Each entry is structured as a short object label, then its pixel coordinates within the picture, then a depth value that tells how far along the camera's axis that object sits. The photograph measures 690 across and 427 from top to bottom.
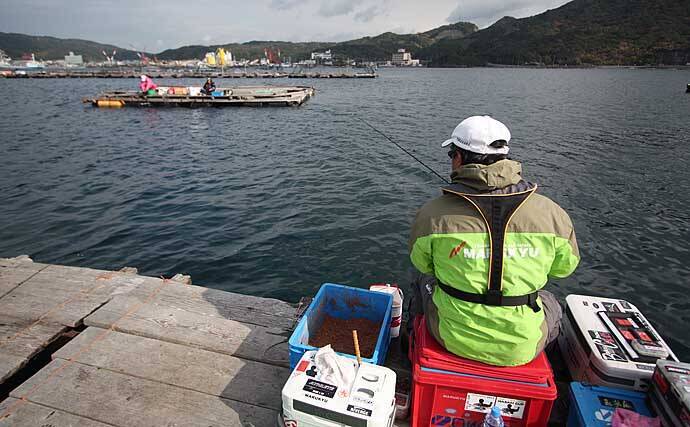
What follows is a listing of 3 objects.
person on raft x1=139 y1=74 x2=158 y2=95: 35.69
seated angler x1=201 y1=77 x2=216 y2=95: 35.81
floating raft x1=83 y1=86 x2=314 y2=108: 35.09
